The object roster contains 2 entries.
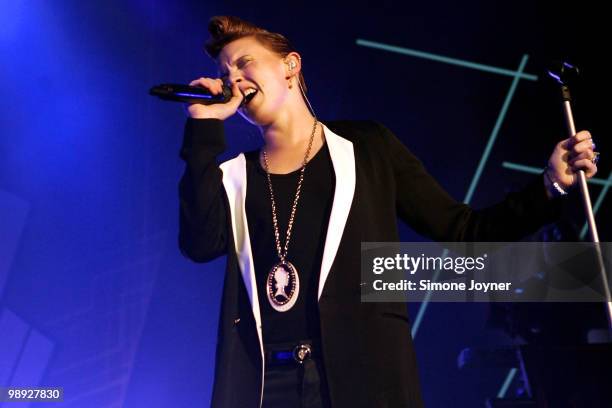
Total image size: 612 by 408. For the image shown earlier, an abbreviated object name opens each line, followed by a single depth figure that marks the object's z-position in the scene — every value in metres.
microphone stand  5.69
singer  5.74
